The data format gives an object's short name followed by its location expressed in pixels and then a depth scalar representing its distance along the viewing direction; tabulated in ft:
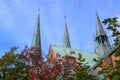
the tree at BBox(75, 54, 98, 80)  37.57
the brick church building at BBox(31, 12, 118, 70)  165.45
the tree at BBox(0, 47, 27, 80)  70.03
